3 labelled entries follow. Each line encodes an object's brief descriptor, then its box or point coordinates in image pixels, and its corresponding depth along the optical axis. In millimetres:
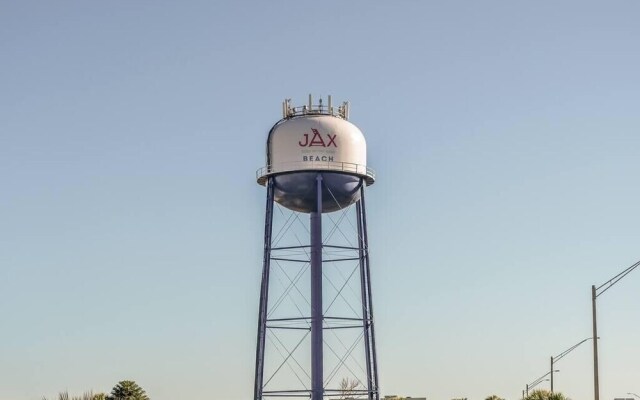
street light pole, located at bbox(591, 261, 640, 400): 58969
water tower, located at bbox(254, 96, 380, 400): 84500
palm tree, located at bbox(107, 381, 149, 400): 108062
